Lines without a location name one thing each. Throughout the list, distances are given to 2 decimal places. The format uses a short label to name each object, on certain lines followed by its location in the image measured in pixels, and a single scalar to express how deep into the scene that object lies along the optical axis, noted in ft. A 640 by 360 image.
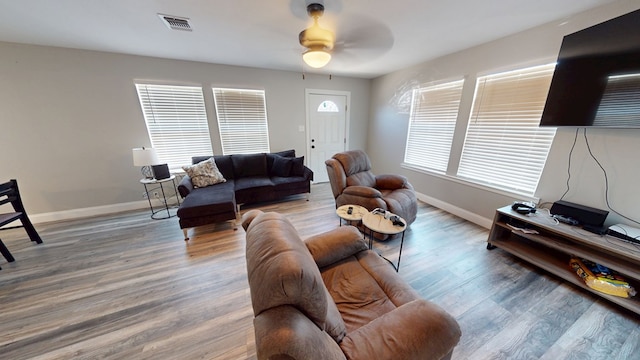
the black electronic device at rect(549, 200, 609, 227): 5.60
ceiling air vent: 6.32
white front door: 13.91
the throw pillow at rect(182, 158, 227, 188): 10.11
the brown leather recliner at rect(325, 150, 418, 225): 7.84
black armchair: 6.71
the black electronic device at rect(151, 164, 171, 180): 9.67
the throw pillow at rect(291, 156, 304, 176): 12.07
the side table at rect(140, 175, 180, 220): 9.70
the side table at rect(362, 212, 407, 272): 5.78
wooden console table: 4.83
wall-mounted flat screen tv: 4.92
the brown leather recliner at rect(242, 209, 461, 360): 1.98
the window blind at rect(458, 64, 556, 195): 7.09
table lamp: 9.14
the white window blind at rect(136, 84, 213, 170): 10.42
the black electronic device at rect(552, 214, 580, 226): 5.90
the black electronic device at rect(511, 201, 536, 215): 6.54
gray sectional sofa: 8.07
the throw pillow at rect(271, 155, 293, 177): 12.00
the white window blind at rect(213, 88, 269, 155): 11.74
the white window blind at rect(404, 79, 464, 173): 9.98
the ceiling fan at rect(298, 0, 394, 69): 6.16
